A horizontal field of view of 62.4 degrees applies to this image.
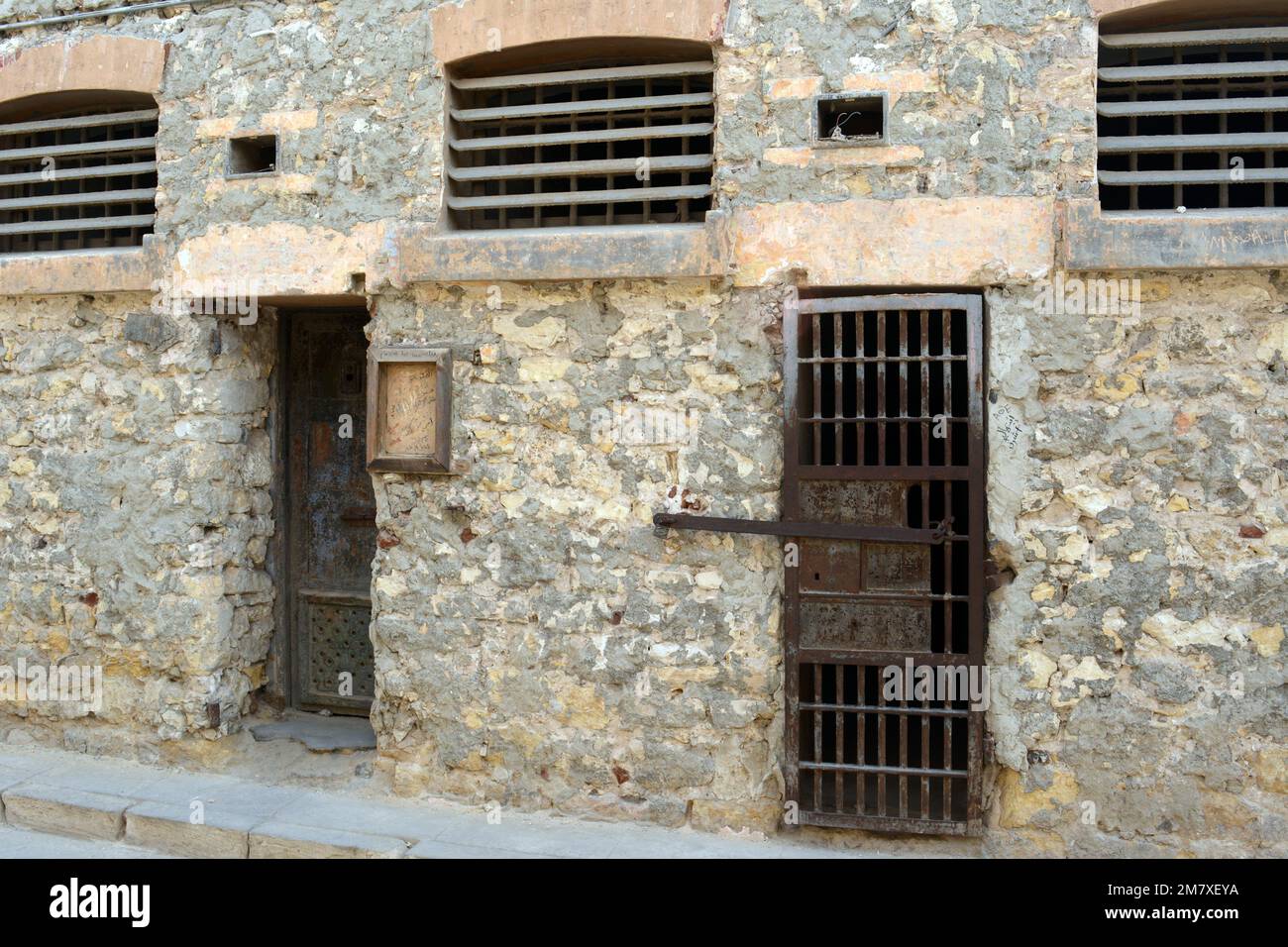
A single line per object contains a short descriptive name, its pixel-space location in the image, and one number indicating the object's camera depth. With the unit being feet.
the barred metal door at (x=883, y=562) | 13.32
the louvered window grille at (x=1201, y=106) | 13.03
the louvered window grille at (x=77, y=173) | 16.74
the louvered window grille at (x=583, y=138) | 14.51
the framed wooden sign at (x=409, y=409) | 14.87
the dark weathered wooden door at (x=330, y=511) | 17.53
